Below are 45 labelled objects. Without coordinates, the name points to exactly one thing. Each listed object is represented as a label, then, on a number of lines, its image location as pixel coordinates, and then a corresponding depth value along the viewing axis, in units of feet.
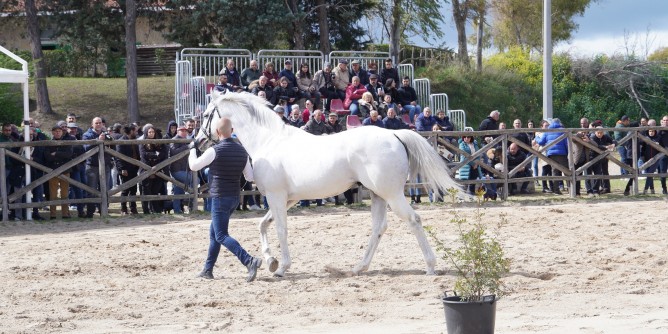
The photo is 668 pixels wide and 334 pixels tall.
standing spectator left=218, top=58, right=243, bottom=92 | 71.52
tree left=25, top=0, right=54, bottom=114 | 103.88
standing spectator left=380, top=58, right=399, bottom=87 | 79.00
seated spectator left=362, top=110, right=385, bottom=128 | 61.93
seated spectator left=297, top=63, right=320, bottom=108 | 74.35
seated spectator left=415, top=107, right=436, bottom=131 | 67.97
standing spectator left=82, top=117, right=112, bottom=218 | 56.80
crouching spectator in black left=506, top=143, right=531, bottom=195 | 65.26
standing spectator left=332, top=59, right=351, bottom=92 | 76.74
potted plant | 23.36
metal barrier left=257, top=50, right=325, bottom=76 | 85.15
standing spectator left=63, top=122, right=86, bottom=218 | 57.11
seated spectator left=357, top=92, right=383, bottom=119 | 69.46
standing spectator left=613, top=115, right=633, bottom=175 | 68.23
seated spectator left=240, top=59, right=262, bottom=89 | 73.36
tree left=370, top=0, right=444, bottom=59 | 119.24
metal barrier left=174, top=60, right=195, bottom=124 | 77.56
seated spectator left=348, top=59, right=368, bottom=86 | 77.71
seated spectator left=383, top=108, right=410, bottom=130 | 63.77
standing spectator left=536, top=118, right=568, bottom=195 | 66.08
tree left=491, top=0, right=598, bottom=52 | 142.00
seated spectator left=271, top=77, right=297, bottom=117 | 70.79
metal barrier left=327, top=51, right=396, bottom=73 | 87.94
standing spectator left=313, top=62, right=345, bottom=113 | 75.82
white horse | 35.06
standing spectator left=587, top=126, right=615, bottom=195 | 67.31
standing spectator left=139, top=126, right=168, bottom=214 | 58.03
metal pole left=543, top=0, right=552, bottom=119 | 81.35
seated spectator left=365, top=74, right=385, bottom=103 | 76.38
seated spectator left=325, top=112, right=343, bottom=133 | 61.41
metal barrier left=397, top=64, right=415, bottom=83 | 90.67
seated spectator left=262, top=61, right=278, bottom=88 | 71.87
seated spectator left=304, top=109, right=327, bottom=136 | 60.39
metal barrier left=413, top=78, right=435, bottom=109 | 91.20
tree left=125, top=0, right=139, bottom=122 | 102.19
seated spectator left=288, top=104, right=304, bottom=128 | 60.95
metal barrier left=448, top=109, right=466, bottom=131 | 99.89
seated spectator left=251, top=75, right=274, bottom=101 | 69.23
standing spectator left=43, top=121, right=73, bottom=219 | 55.72
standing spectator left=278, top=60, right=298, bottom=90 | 73.05
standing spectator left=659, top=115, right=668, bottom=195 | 67.26
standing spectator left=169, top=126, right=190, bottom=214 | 58.18
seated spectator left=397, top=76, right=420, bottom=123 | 77.25
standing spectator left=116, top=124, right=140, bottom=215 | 57.82
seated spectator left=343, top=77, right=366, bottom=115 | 74.59
